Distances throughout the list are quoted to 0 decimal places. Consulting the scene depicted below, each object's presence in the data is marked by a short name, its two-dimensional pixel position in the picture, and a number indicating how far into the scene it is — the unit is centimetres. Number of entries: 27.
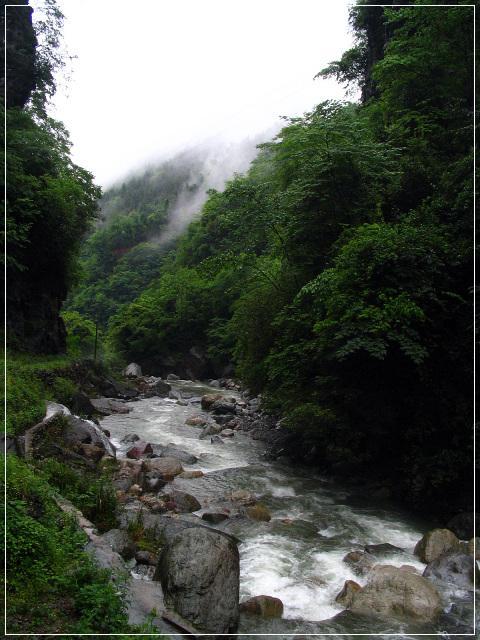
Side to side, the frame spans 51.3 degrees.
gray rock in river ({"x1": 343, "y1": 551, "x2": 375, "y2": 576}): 777
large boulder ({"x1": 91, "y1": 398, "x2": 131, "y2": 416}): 2023
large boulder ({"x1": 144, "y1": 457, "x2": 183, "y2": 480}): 1203
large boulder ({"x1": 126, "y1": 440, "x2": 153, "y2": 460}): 1369
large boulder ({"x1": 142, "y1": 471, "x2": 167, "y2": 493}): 1100
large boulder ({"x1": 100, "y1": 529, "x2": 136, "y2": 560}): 726
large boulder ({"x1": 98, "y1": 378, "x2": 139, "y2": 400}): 2547
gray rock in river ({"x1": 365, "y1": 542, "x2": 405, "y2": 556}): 848
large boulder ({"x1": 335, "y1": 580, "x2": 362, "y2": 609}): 690
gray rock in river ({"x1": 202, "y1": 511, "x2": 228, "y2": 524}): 955
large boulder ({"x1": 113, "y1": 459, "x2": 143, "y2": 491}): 1079
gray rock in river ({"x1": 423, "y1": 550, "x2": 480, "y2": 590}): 738
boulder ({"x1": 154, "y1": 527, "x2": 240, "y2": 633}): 598
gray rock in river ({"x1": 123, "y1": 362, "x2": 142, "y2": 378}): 3681
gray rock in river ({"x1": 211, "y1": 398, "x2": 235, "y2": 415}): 2141
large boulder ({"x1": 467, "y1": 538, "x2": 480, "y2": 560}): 786
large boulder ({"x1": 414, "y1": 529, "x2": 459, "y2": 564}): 820
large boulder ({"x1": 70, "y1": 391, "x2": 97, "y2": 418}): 1752
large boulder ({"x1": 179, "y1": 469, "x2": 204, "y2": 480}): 1227
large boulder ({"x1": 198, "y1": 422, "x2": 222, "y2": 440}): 1708
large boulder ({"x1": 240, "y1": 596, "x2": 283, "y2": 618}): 655
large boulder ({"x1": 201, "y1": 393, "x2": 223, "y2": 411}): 2297
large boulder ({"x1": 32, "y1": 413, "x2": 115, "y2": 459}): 1036
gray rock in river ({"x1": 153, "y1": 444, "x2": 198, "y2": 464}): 1376
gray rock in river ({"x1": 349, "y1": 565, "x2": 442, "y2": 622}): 665
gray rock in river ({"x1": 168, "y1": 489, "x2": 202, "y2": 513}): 1004
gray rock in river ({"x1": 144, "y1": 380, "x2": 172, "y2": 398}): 2747
